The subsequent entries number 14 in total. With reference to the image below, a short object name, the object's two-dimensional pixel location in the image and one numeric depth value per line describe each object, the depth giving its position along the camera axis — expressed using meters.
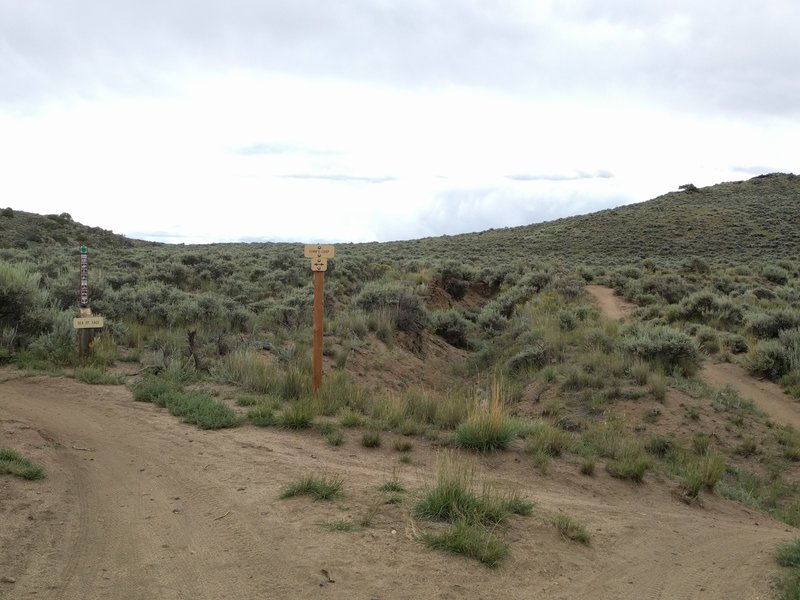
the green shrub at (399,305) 17.27
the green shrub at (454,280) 27.41
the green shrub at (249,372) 9.84
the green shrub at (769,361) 13.55
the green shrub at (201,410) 8.03
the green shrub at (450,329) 19.52
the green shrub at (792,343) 13.38
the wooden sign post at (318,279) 8.91
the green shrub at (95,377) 9.64
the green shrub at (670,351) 13.20
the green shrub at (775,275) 29.35
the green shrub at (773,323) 15.89
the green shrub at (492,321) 20.41
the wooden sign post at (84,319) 10.24
